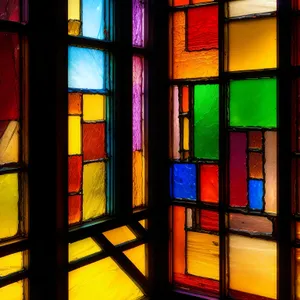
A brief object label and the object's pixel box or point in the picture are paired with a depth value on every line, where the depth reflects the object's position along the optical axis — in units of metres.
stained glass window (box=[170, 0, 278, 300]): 3.45
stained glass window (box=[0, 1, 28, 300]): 2.80
